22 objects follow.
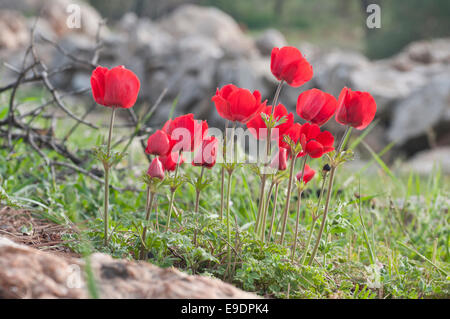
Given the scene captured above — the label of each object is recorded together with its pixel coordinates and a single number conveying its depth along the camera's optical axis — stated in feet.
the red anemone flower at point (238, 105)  4.58
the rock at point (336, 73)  22.99
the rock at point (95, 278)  4.29
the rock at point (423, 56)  27.09
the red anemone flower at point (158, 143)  4.65
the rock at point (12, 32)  42.96
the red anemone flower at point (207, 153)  4.67
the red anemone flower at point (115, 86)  4.54
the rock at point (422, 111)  19.88
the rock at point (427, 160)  15.88
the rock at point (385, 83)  21.49
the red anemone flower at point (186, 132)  4.68
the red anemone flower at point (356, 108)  4.59
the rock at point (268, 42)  35.17
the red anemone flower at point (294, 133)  4.67
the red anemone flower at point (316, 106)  4.63
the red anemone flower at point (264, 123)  4.70
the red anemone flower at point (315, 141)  4.64
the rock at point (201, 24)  46.43
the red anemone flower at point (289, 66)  4.65
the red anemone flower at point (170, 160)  4.76
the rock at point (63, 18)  47.91
